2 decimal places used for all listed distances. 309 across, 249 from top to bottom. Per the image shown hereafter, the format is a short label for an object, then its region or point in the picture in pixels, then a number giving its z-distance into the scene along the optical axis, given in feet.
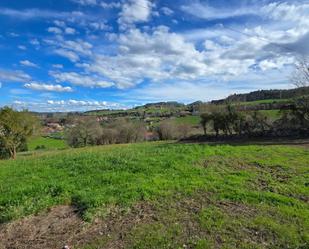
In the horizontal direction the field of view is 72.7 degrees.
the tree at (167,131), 106.28
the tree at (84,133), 116.55
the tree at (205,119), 81.44
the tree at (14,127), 71.91
